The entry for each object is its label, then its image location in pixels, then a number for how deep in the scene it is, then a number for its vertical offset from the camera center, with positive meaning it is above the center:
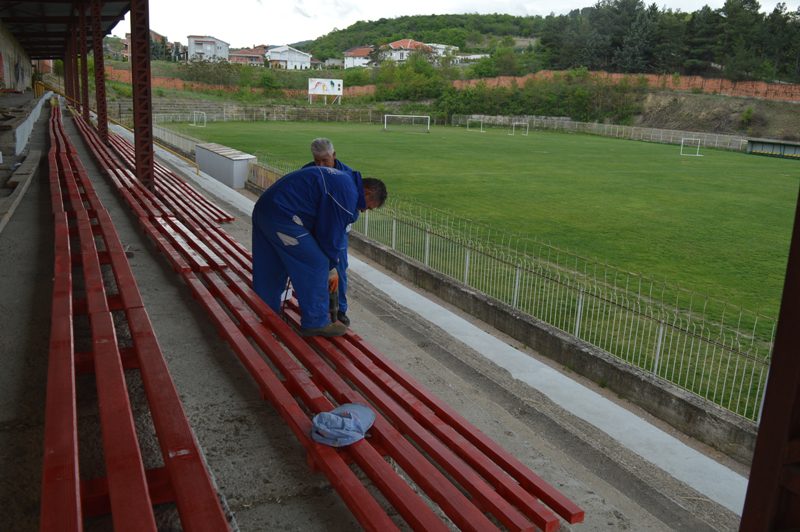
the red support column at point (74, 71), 33.15 +1.75
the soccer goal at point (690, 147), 46.78 -0.70
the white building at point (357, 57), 171.12 +15.91
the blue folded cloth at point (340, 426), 3.64 -1.70
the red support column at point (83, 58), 23.69 +1.78
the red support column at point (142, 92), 13.62 +0.35
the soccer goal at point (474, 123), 76.00 +0.36
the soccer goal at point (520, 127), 68.34 +0.19
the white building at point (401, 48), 164.12 +18.17
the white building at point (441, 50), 127.05 +16.22
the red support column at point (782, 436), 1.86 -0.84
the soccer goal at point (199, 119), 60.38 -0.74
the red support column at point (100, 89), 22.98 +0.58
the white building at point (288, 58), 155.88 +13.81
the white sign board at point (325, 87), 87.81 +4.12
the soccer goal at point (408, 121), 76.04 +0.17
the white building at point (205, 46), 158.38 +15.56
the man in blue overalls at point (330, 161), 5.82 -0.40
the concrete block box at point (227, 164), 23.67 -1.89
